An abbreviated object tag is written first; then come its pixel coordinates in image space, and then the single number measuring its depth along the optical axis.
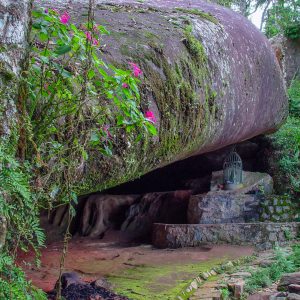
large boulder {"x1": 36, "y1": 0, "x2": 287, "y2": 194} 3.46
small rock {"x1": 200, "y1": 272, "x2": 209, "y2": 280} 5.01
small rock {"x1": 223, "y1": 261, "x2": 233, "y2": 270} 5.46
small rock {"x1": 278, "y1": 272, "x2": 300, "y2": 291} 4.16
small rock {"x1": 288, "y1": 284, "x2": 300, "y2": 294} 3.92
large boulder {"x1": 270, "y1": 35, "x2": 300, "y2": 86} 13.38
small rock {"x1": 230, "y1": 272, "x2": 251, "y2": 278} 4.97
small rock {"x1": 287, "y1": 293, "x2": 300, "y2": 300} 3.74
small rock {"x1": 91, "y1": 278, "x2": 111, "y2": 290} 3.96
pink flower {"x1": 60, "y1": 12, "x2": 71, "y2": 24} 2.16
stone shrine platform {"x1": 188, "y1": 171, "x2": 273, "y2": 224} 7.53
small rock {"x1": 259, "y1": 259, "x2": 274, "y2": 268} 5.41
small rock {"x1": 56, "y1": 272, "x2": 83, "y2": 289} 3.72
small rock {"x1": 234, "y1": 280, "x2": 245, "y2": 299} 4.27
